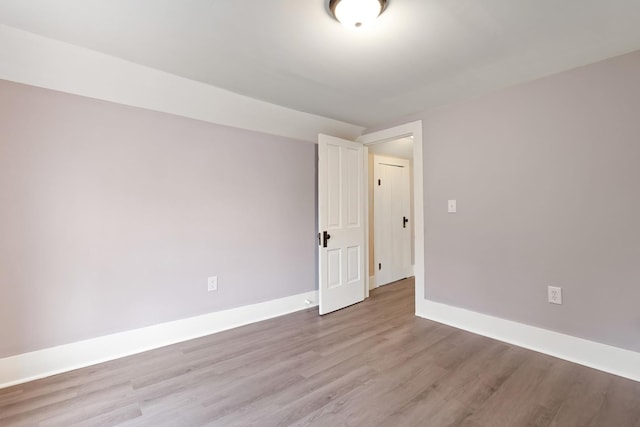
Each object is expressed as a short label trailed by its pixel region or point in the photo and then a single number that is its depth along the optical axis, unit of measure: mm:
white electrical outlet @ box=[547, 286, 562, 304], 2234
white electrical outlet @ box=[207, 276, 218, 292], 2699
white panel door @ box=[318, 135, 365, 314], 3178
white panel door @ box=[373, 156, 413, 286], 4277
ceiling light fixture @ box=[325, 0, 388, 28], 1457
